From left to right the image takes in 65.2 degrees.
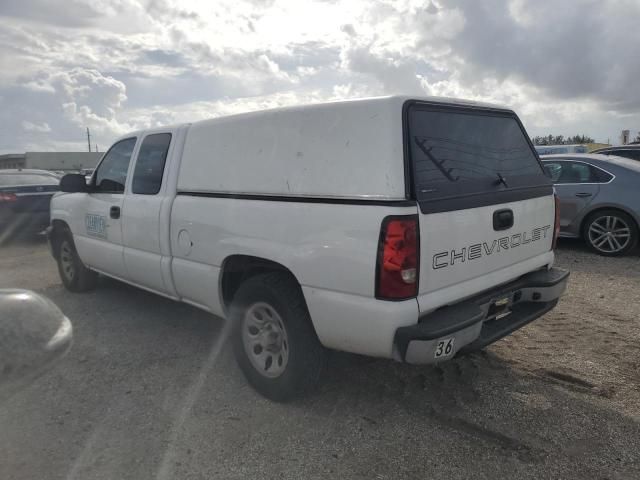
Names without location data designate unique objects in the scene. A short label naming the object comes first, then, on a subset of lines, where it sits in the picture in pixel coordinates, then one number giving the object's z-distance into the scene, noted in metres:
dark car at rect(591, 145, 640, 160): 9.47
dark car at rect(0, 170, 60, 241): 9.53
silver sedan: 6.97
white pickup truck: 2.60
